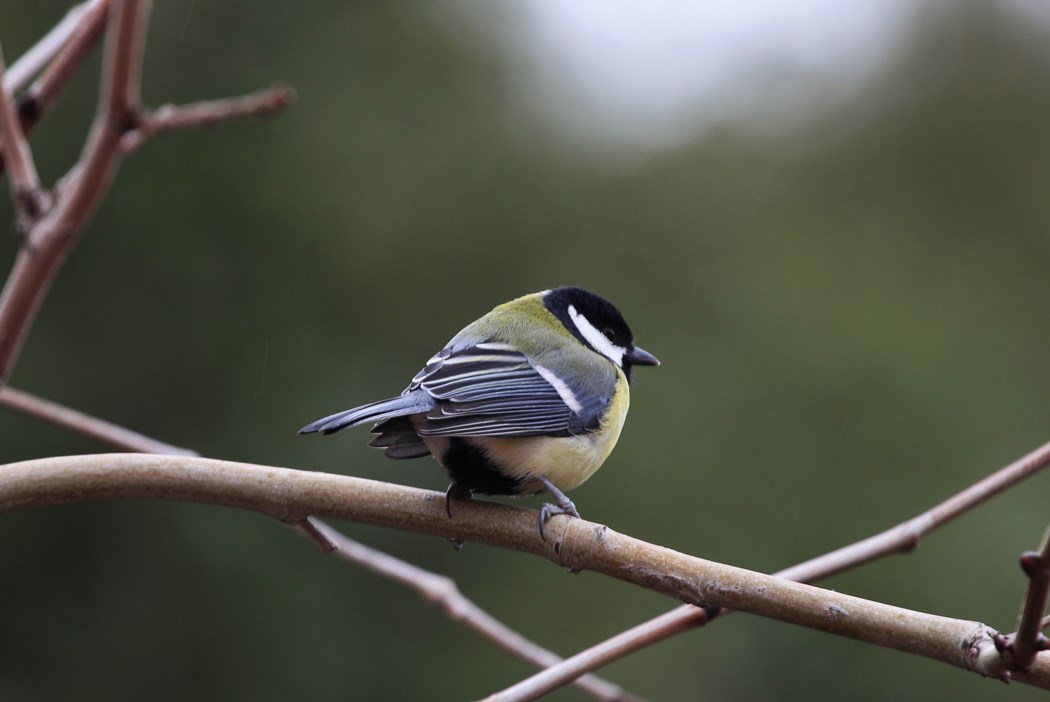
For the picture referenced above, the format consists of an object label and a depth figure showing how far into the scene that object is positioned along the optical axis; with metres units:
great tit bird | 4.72
